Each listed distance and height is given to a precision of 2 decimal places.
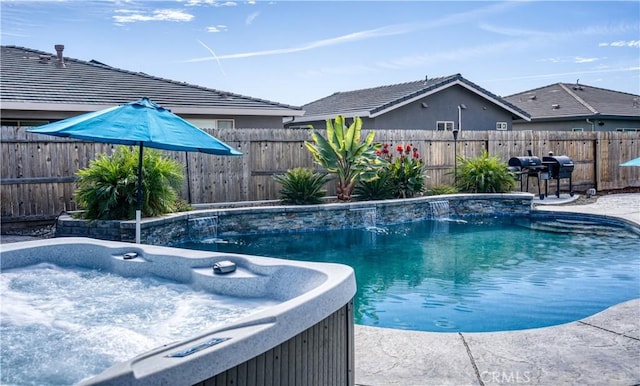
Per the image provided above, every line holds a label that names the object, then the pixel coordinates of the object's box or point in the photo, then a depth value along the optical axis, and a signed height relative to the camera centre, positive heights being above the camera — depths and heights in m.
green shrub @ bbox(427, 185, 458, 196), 13.49 -0.78
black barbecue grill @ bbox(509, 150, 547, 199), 14.60 -0.22
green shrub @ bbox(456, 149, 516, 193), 13.41 -0.45
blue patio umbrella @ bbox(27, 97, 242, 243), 6.41 +0.44
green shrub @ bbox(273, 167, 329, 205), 11.71 -0.54
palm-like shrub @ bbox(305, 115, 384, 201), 12.22 +0.13
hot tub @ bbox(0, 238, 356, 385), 2.08 -0.82
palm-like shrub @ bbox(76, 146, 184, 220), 8.81 -0.35
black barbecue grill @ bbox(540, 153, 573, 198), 14.82 -0.28
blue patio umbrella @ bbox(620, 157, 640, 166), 8.48 -0.11
